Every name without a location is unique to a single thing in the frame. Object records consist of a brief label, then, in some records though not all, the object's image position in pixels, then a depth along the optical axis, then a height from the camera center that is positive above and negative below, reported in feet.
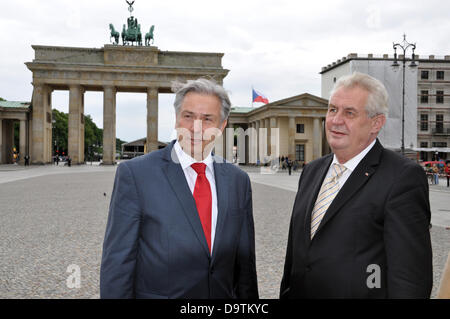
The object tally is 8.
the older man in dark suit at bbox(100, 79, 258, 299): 8.43 -1.26
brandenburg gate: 190.90 +32.85
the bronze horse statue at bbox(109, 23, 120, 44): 202.82 +52.83
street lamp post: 97.71 +20.03
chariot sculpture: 204.13 +53.52
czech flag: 197.94 +24.31
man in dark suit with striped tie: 8.14 -1.23
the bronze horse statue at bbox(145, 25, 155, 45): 206.20 +52.94
